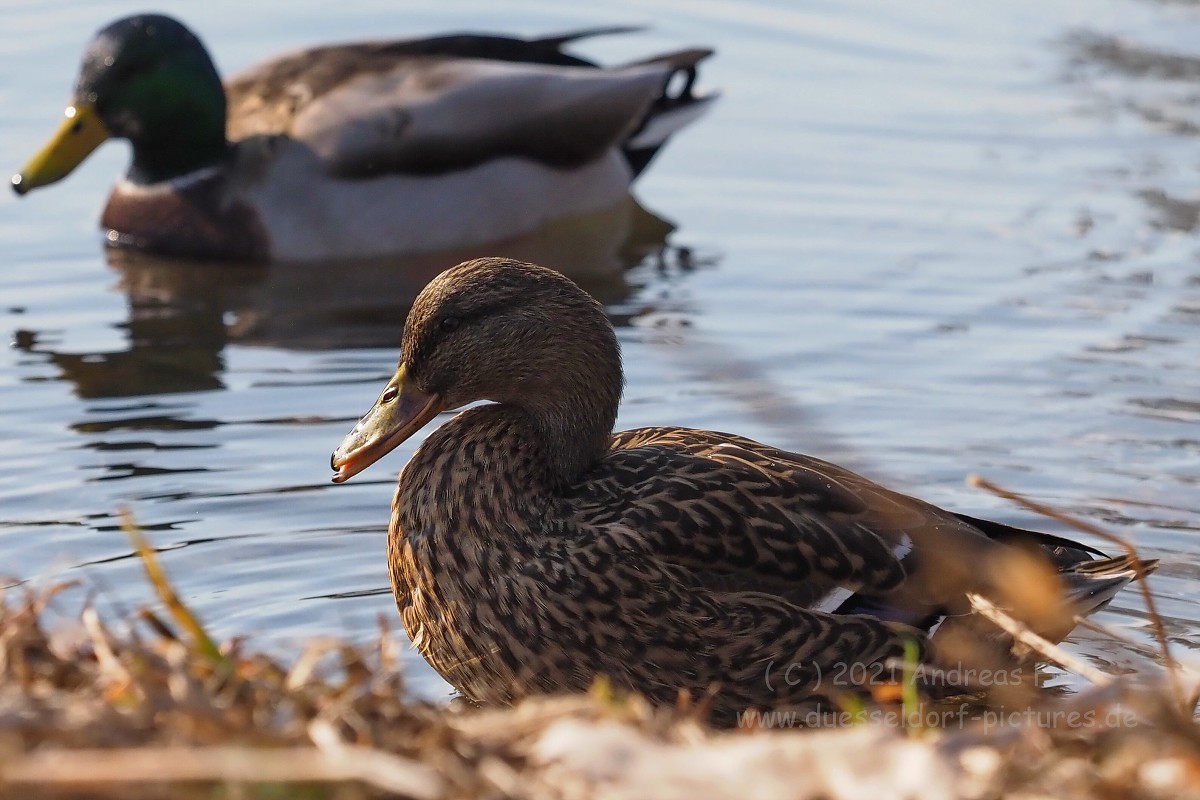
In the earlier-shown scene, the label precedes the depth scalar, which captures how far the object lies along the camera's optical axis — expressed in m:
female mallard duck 9.28
